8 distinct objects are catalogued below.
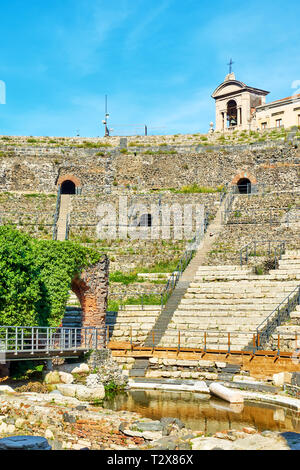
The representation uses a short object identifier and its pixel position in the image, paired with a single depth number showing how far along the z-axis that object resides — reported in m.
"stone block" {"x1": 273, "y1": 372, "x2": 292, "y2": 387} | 17.83
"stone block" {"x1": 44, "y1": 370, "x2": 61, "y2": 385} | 17.50
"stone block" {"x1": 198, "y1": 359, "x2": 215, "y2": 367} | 19.80
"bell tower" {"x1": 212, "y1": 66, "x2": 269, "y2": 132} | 50.69
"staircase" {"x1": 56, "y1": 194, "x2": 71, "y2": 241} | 34.84
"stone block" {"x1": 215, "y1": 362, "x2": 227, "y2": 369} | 19.55
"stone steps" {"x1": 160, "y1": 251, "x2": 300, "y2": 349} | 21.80
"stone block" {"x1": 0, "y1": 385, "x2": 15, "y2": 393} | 15.07
